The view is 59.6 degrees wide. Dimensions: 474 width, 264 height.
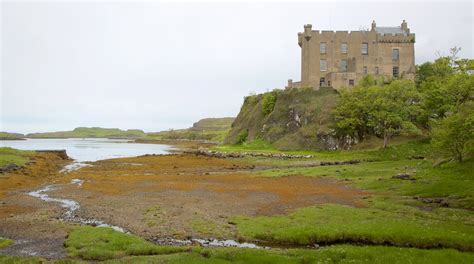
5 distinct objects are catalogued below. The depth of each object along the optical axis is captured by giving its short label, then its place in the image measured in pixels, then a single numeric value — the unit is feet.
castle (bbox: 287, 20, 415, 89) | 309.42
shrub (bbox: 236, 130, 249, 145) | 359.05
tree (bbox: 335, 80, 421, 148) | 227.20
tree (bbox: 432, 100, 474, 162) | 108.99
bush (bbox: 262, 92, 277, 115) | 347.77
